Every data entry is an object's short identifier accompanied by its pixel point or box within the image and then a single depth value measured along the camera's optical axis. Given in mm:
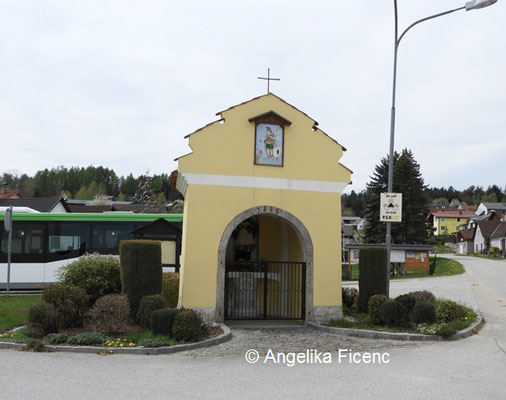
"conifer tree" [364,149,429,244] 46250
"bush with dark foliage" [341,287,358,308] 16406
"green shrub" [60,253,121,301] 15104
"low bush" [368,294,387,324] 12803
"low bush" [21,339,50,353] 9633
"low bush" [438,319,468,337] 11255
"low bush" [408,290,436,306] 13495
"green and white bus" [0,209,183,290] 19859
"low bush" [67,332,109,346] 10016
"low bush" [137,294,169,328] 11609
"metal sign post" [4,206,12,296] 16656
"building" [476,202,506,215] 101775
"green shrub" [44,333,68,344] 10070
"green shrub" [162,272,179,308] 15109
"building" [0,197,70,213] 35684
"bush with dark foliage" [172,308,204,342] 10383
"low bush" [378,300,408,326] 12320
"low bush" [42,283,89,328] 11359
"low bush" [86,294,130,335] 10961
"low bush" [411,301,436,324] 12180
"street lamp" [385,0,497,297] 13625
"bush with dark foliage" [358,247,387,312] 14734
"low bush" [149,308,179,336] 10672
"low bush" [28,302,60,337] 10766
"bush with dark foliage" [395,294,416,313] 12636
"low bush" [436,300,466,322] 12557
